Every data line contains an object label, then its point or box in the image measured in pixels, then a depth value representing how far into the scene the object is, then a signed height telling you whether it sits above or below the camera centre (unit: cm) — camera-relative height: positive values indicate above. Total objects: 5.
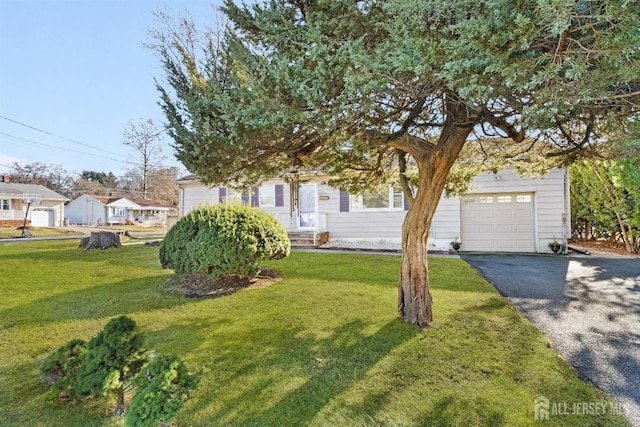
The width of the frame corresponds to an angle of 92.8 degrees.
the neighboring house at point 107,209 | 3806 +99
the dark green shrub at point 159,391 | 200 -124
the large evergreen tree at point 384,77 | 168 +95
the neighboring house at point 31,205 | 2848 +129
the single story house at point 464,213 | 1080 +0
